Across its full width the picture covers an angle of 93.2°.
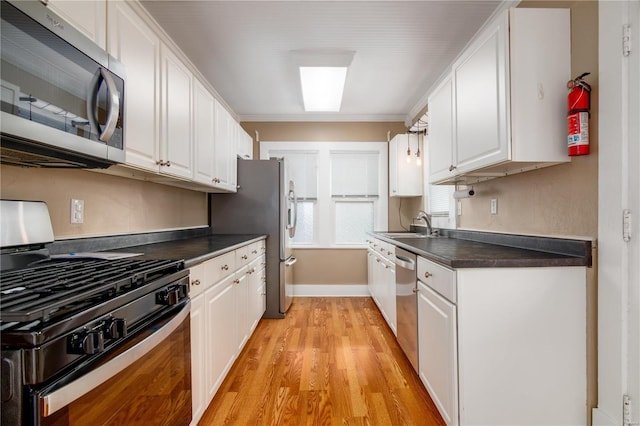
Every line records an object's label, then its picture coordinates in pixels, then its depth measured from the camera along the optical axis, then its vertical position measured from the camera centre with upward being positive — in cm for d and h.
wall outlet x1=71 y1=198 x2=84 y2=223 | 161 +1
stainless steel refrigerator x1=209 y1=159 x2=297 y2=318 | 338 -1
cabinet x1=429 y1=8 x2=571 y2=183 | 153 +66
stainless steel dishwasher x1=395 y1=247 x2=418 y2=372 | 200 -66
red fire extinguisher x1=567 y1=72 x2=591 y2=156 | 143 +47
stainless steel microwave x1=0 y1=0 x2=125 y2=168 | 91 +42
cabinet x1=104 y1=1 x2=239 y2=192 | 156 +66
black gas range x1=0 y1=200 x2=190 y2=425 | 65 -29
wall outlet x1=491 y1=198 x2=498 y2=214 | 223 +5
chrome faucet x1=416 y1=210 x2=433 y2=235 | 326 -10
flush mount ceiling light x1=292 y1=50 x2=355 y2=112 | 269 +132
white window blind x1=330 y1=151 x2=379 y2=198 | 433 +55
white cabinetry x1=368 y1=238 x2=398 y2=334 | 267 -68
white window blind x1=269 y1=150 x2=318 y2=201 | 431 +59
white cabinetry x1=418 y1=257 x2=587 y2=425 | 141 -63
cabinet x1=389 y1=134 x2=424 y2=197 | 390 +58
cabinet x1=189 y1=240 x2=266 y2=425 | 154 -67
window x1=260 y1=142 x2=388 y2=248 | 428 +35
